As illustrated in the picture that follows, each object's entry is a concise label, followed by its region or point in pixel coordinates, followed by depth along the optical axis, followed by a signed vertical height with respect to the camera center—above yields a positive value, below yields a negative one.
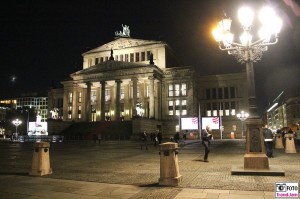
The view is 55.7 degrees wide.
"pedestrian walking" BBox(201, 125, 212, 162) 16.88 -0.62
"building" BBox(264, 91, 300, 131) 109.06 +7.19
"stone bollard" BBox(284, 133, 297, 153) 21.90 -1.46
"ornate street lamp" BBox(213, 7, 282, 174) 11.99 +3.75
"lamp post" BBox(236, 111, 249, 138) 56.41 +2.18
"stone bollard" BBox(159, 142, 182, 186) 9.65 -1.33
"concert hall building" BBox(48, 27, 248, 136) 65.50 +9.76
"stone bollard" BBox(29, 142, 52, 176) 12.09 -1.37
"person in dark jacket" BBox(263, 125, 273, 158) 18.44 -0.89
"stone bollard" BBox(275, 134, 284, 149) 28.23 -1.68
